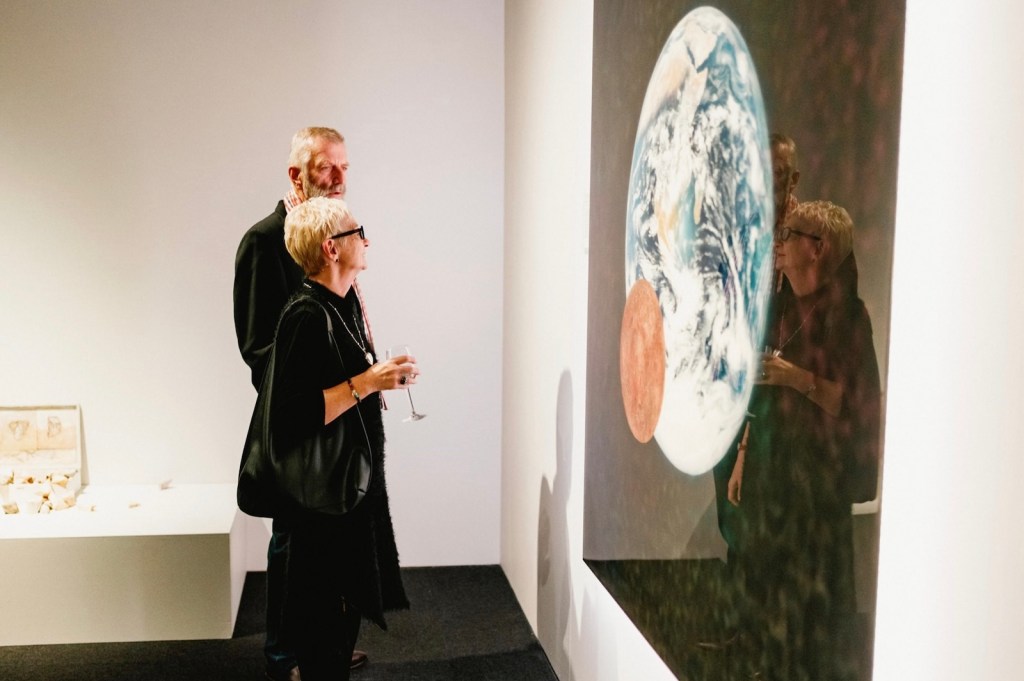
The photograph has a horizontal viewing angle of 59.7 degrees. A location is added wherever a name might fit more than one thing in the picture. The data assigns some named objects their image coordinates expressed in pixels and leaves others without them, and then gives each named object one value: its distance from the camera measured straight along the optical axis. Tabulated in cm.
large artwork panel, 106
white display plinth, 309
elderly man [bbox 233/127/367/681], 274
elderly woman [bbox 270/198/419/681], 220
